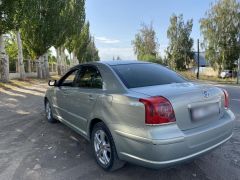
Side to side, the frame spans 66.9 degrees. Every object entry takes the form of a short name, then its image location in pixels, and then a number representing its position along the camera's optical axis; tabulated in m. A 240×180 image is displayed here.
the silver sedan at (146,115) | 2.15
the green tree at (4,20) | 10.96
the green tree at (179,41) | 28.66
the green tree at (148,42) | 38.98
